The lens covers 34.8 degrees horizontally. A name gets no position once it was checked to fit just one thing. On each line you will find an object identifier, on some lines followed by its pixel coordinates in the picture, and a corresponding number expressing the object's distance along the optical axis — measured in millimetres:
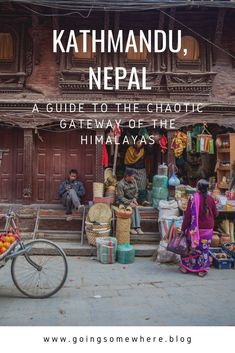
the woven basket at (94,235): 9336
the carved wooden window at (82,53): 11422
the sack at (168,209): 9938
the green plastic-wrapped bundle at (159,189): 10977
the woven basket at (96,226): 9359
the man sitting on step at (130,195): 10016
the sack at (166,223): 9145
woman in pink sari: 7254
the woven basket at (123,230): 9272
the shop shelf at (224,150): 11149
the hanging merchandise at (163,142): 11352
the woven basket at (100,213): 9562
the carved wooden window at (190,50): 11680
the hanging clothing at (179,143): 11352
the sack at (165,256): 8336
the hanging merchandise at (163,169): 11234
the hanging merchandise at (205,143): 11164
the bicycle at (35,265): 5740
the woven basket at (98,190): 10875
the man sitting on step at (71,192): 10641
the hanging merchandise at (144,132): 11383
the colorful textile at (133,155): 11641
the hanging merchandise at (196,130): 11507
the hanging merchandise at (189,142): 11453
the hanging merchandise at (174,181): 11029
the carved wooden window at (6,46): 11391
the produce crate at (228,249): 8318
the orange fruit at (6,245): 5711
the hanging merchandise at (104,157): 11250
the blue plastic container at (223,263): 8016
